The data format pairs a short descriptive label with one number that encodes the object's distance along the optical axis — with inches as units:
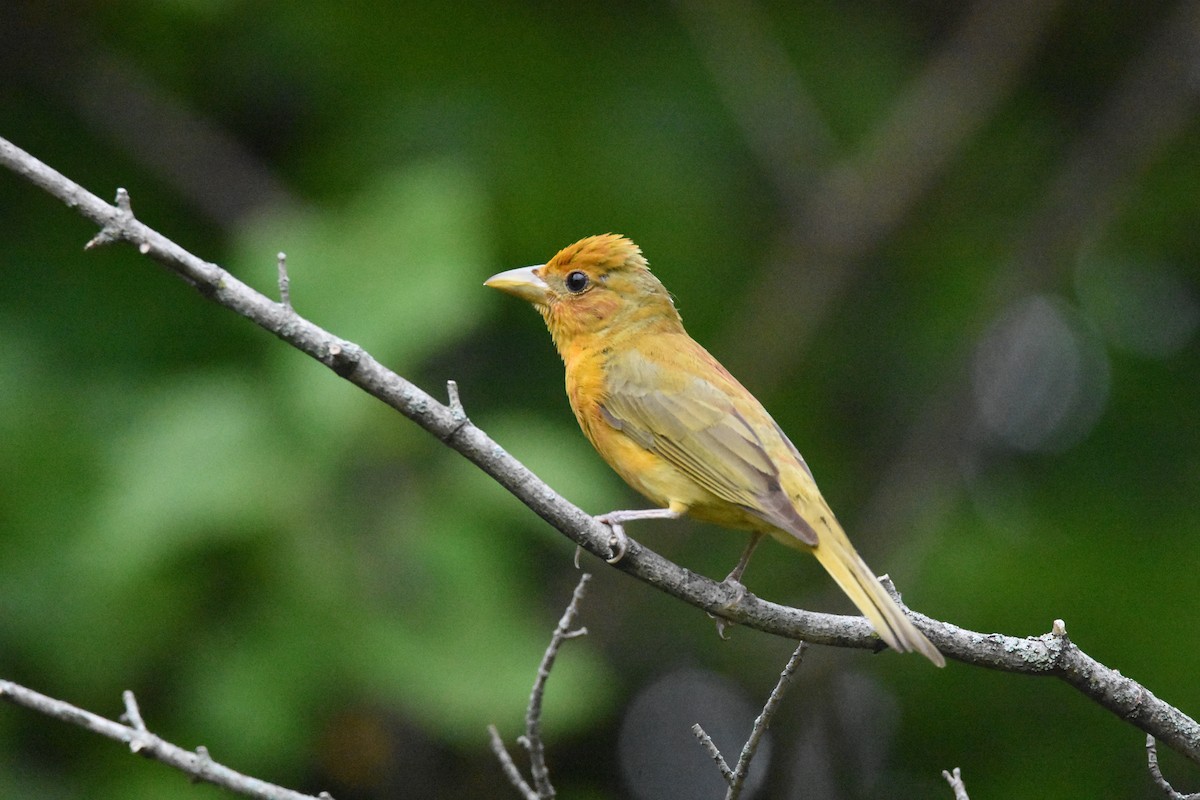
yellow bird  281.9
